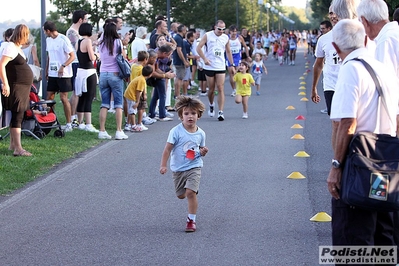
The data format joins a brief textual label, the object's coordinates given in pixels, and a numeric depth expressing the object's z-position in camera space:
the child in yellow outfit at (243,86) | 15.48
